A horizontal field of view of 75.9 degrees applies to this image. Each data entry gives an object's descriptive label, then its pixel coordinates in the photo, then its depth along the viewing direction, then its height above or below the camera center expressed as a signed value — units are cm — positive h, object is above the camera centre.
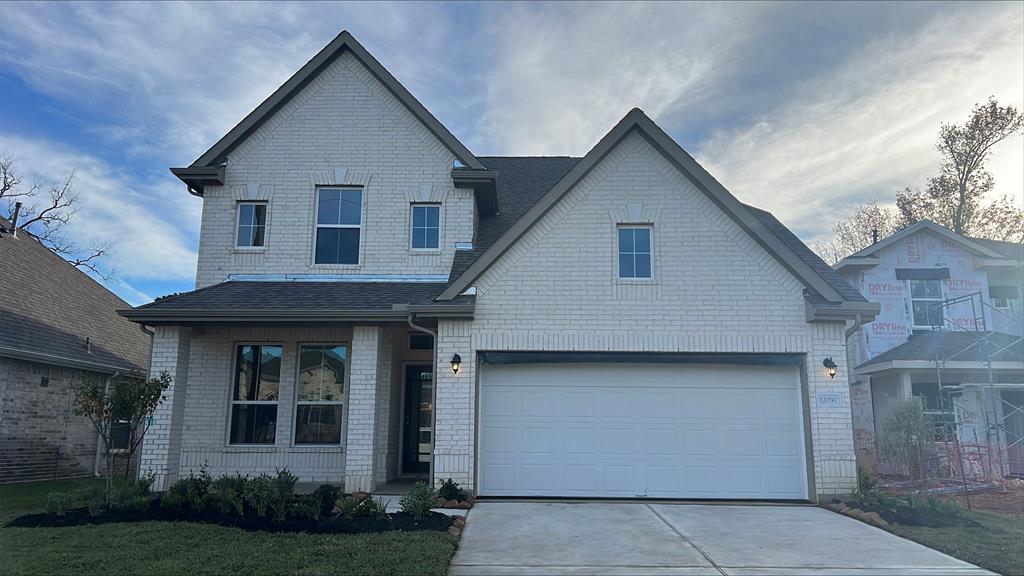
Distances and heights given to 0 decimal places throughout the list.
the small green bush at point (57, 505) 866 -123
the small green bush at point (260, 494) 861 -109
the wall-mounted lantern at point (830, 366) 1075 +77
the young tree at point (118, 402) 932 +12
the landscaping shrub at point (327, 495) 887 -114
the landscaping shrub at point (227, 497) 873 -115
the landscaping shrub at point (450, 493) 1012 -123
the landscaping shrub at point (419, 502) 862 -118
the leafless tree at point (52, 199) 2606 +848
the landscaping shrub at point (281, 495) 848 -109
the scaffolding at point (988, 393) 1474 +51
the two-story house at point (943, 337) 1584 +201
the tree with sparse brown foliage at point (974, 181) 2722 +987
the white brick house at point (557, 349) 1081 +107
